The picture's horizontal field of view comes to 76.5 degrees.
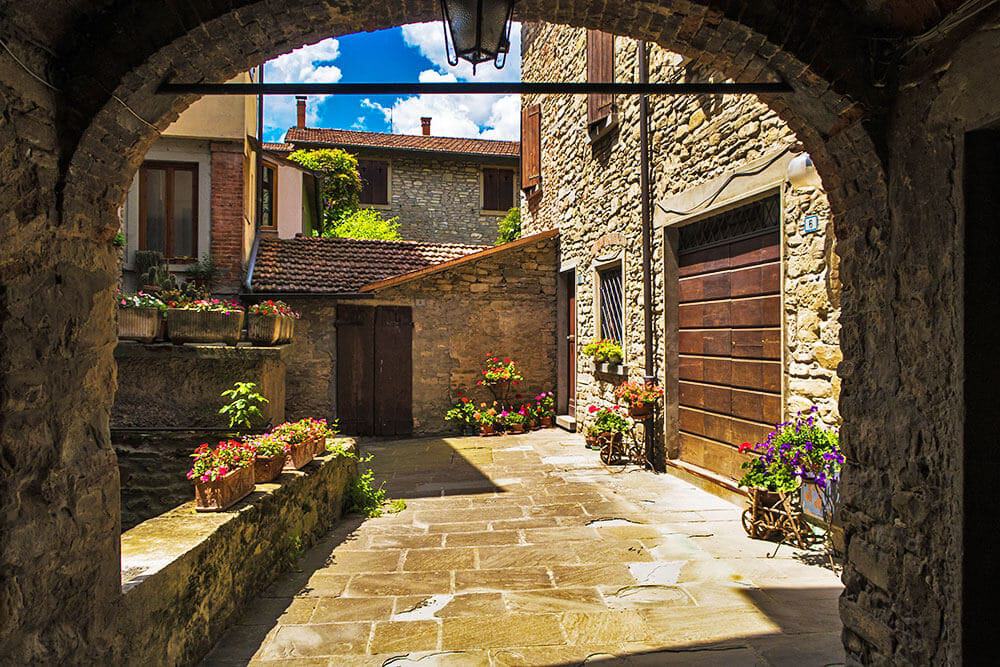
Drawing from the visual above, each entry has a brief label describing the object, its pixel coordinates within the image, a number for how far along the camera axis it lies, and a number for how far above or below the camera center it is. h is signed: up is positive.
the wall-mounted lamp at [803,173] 4.11 +1.05
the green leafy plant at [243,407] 4.45 -0.50
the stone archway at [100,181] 1.95 +0.53
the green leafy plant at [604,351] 7.85 -0.21
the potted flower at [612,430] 7.33 -1.11
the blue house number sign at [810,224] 4.45 +0.78
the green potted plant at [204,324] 4.51 +0.09
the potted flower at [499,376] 9.99 -0.66
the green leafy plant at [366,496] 5.63 -1.47
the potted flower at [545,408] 10.30 -1.20
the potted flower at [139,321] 4.35 +0.11
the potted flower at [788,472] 4.12 -0.94
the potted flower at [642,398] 6.72 -0.68
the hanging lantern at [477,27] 2.26 +1.12
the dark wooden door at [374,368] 9.82 -0.51
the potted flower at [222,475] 3.29 -0.74
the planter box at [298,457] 4.53 -0.87
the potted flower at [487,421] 9.80 -1.33
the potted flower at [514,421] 9.88 -1.35
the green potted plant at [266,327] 4.82 +0.07
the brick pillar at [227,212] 9.72 +1.91
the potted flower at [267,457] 3.98 -0.77
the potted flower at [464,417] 9.91 -1.28
